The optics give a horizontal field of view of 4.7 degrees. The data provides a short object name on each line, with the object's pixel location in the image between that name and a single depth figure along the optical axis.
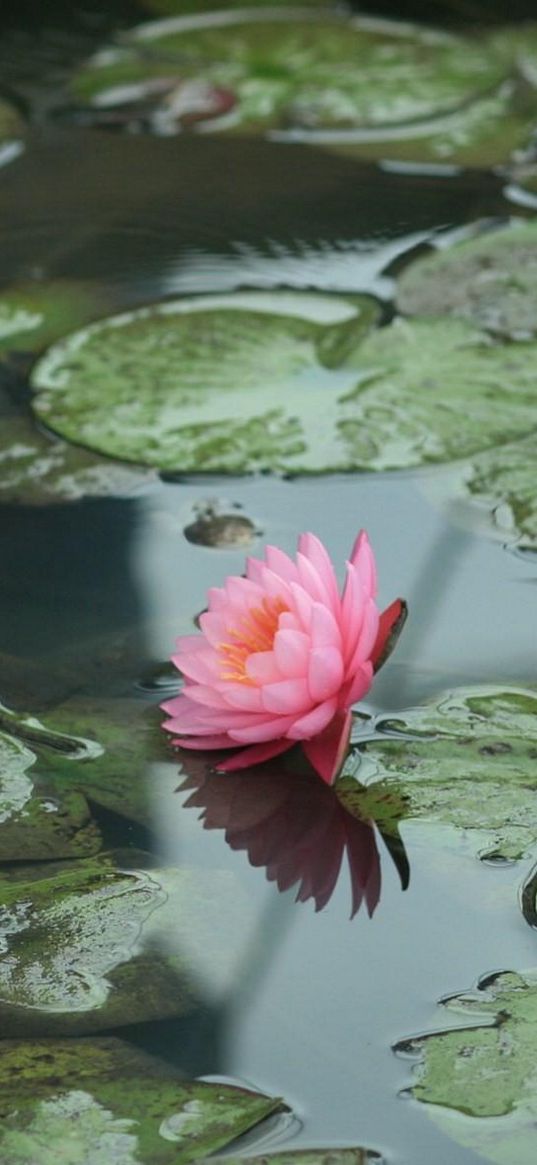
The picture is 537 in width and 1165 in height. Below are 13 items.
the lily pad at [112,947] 3.37
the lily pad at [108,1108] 3.30
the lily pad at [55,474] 3.71
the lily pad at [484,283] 3.86
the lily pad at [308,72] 4.23
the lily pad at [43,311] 3.88
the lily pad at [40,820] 3.44
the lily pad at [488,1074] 3.30
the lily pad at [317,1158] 3.30
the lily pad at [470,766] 3.43
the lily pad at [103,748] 3.48
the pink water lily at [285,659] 3.45
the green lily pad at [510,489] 3.65
